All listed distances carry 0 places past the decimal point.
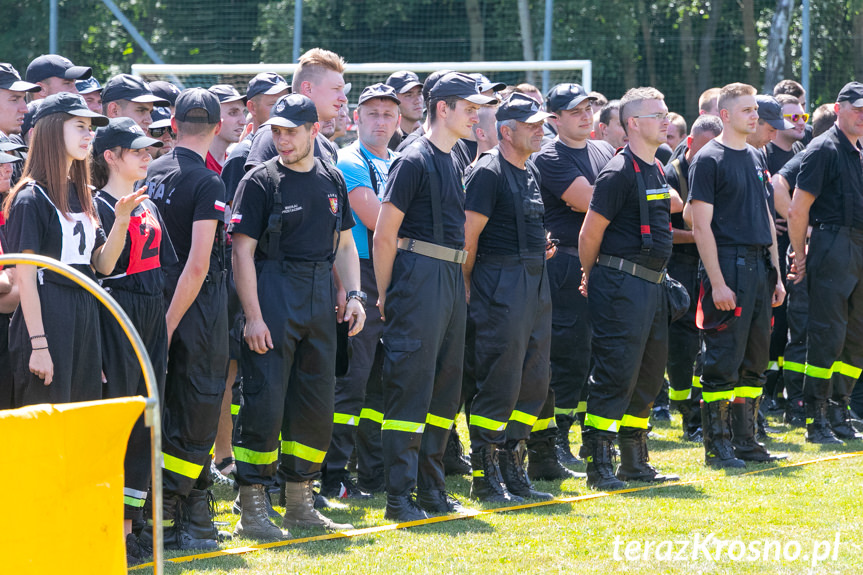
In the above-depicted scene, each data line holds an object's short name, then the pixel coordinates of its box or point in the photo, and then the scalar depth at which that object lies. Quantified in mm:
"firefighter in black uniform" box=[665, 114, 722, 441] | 17087
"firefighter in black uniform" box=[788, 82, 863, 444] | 16657
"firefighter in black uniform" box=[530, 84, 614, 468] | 15169
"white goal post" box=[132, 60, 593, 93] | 25875
